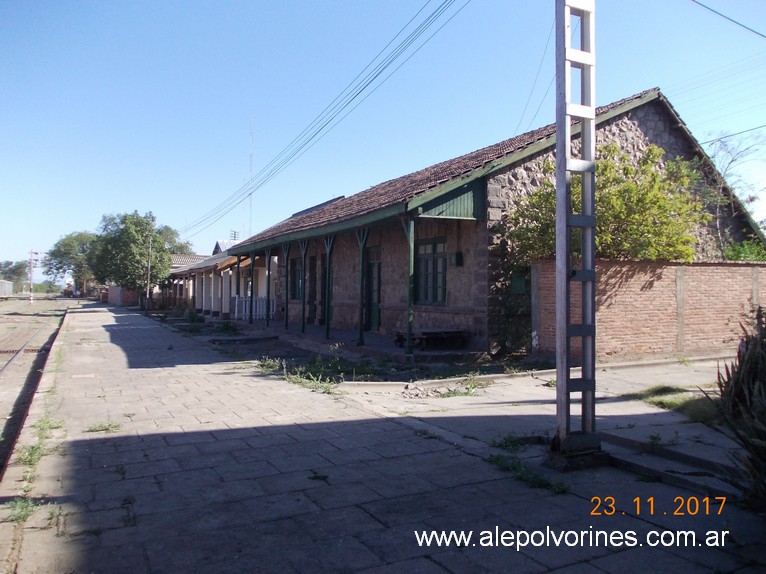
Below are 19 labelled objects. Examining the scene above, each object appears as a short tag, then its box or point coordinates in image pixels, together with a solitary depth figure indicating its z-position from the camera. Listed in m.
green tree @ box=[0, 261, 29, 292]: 153.25
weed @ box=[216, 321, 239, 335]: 21.48
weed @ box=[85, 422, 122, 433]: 6.63
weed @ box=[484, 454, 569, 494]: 4.66
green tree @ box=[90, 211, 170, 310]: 43.28
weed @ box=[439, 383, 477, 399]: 9.02
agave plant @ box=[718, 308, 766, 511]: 3.56
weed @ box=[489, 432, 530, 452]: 5.90
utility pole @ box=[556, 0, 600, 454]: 5.11
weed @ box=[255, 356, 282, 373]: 11.95
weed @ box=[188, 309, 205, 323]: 27.62
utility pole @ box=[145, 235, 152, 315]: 42.53
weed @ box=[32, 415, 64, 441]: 6.35
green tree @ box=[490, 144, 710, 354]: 11.62
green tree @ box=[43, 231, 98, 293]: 92.25
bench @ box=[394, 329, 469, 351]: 12.16
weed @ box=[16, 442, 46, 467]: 5.34
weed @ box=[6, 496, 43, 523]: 4.06
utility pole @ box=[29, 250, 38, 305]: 59.66
